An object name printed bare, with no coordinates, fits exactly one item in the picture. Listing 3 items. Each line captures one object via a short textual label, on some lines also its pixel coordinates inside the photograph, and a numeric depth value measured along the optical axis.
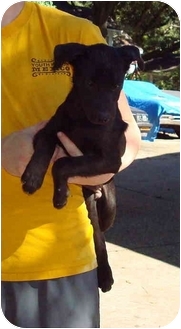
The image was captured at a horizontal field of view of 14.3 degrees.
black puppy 2.26
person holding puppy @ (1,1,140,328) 2.21
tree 19.38
